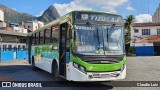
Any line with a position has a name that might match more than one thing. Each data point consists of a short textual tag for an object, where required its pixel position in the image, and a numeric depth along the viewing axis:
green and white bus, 6.46
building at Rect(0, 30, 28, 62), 23.73
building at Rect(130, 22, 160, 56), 35.92
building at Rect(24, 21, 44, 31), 61.65
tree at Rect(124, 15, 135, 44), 43.19
